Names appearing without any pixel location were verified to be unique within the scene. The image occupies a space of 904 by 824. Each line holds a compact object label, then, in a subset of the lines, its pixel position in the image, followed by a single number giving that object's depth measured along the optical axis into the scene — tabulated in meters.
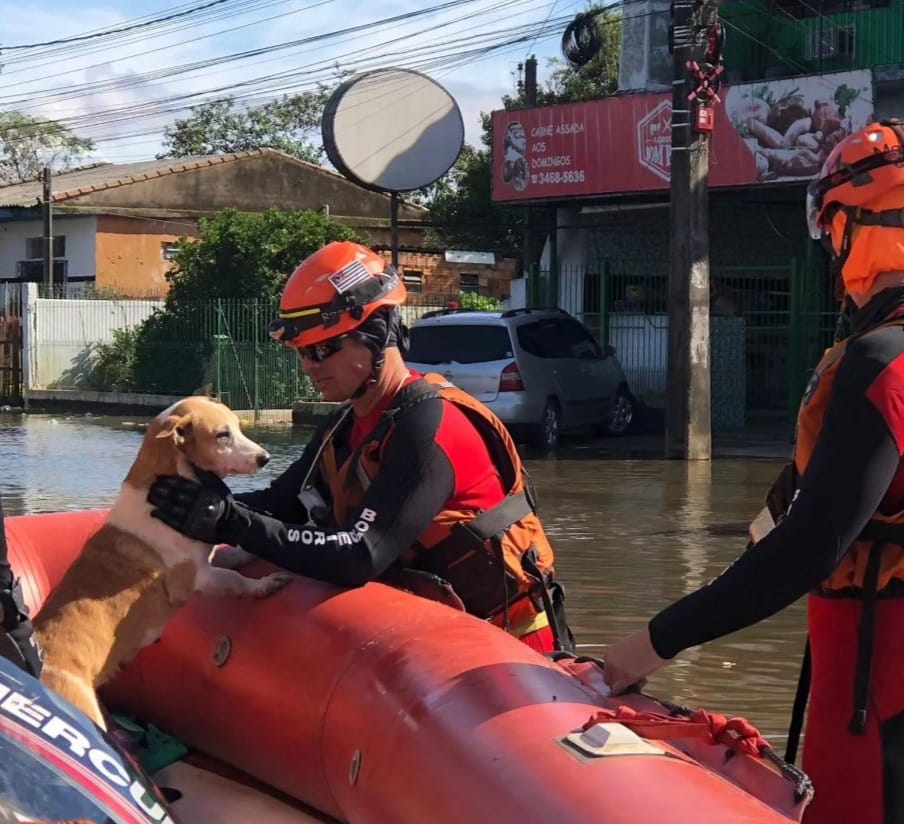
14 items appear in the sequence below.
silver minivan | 18.55
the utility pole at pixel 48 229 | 36.53
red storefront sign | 20.44
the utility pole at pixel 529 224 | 24.70
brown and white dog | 4.34
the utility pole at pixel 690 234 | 16.61
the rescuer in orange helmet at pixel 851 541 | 2.53
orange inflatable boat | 2.69
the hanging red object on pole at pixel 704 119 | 16.48
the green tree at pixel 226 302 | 27.53
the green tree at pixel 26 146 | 69.50
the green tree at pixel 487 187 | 35.91
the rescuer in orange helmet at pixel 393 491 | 3.82
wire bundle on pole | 24.96
